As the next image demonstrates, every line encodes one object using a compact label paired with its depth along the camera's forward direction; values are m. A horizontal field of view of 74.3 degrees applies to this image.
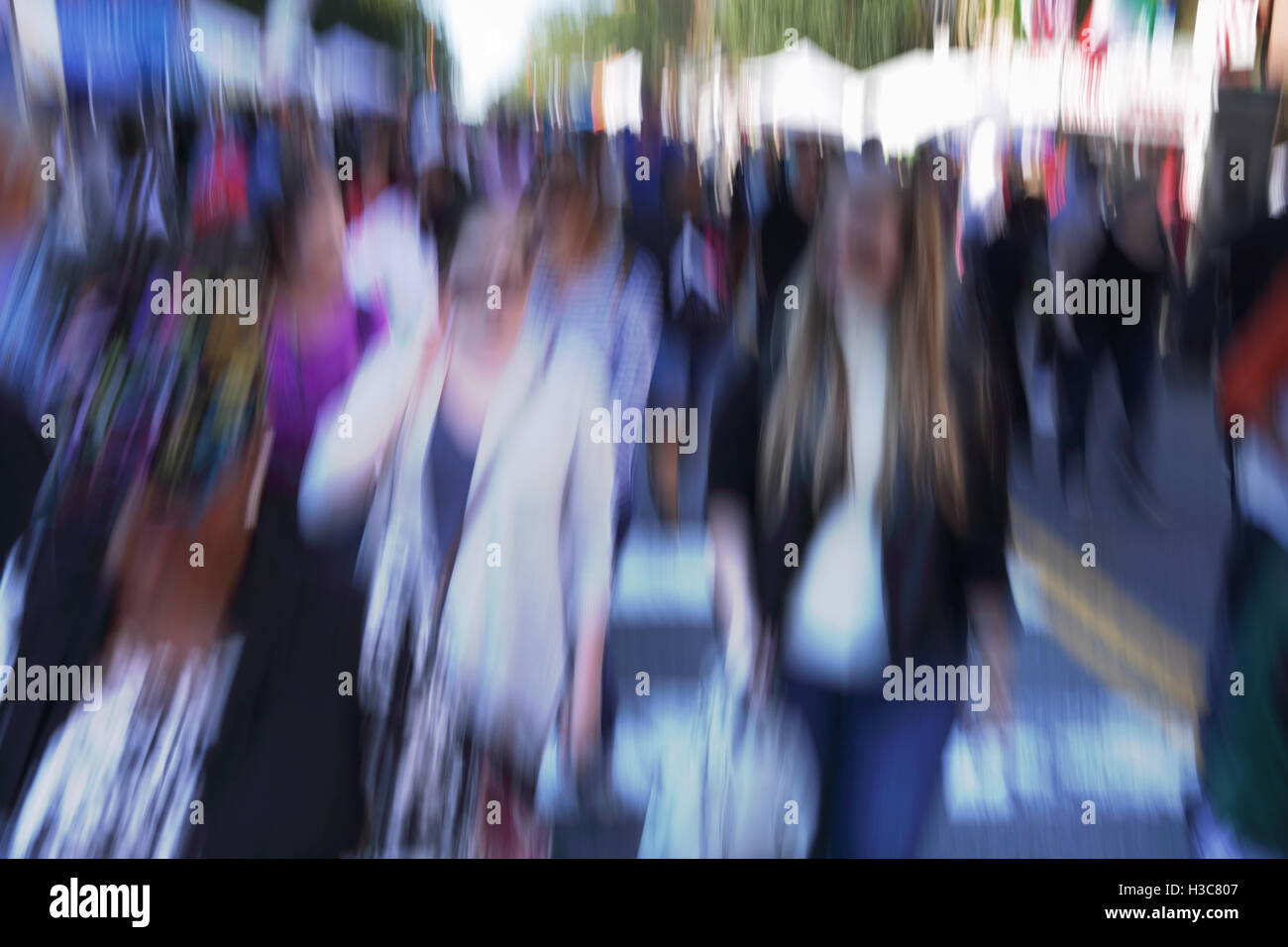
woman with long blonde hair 1.61
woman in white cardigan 1.61
